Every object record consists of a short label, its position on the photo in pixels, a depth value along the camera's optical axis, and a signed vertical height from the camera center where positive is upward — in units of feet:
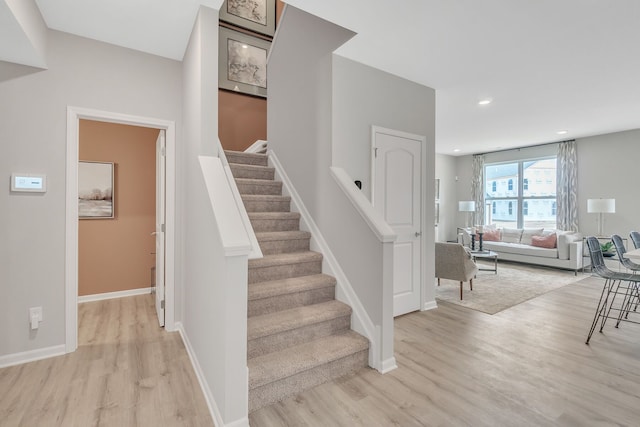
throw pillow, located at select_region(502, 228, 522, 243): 22.92 -1.61
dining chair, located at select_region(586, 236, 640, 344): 9.43 -1.84
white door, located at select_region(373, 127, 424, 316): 10.82 +0.48
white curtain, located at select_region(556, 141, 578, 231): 21.38 +1.86
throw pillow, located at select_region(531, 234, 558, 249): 20.08 -1.83
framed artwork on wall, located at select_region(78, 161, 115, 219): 13.07 +0.90
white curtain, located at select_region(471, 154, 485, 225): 27.25 +2.33
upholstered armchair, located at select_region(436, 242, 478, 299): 13.51 -2.25
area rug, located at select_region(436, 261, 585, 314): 13.06 -3.70
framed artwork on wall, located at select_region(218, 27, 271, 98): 15.17 +7.64
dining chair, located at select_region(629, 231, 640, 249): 13.20 -1.00
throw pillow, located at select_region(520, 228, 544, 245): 21.80 -1.45
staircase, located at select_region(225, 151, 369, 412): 6.62 -2.64
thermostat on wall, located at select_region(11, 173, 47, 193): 7.97 +0.75
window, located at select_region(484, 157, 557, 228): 23.20 +1.63
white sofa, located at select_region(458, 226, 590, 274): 19.03 -2.36
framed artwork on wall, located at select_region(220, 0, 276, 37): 14.99 +9.97
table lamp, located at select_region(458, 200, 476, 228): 26.48 +0.61
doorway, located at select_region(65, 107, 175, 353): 8.63 +0.15
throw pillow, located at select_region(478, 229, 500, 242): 23.41 -1.73
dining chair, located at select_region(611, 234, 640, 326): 10.93 -1.92
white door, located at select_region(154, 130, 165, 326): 10.39 -0.42
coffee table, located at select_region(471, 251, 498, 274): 18.12 -2.44
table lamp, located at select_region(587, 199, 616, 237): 18.18 +0.47
